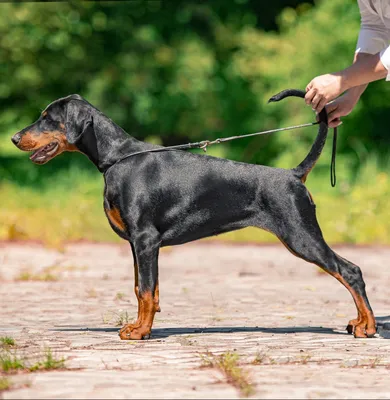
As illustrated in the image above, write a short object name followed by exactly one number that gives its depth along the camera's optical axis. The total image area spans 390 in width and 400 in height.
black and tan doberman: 11.30
